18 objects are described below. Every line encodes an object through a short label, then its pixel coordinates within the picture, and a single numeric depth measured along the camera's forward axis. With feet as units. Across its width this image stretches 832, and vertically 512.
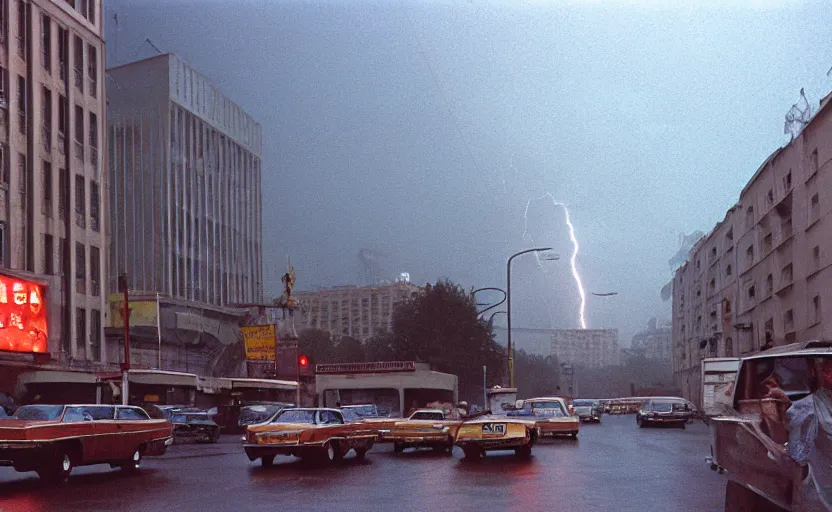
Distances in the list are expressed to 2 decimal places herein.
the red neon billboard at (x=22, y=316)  125.92
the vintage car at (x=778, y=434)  21.58
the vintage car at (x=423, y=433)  91.25
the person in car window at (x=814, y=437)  21.12
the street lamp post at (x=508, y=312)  186.44
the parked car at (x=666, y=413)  163.84
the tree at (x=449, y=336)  263.29
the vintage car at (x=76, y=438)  55.57
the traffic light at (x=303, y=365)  151.53
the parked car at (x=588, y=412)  213.46
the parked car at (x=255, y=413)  144.87
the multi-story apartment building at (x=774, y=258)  158.81
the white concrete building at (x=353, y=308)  547.49
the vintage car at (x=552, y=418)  113.50
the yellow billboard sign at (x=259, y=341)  210.38
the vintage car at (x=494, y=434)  76.23
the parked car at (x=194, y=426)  127.35
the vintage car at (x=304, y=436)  69.56
